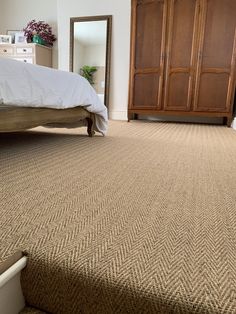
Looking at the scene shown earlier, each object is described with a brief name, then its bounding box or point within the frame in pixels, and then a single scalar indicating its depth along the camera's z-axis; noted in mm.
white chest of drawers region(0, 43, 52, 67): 4277
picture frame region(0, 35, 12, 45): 4652
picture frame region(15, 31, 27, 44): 4621
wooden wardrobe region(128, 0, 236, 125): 3070
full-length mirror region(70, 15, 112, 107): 3854
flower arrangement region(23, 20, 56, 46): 4449
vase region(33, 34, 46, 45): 4398
